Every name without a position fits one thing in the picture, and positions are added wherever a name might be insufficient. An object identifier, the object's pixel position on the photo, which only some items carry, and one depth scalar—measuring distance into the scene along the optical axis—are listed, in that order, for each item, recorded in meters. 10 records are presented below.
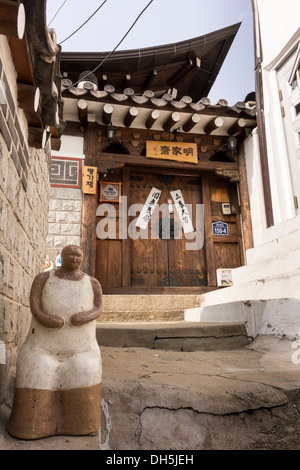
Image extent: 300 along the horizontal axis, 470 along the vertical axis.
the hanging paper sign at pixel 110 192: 6.72
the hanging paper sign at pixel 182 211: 7.01
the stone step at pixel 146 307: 5.43
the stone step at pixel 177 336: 3.47
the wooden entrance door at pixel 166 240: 6.53
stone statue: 1.60
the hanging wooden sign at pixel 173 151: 6.80
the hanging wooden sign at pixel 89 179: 6.23
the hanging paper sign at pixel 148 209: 6.82
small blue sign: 7.07
